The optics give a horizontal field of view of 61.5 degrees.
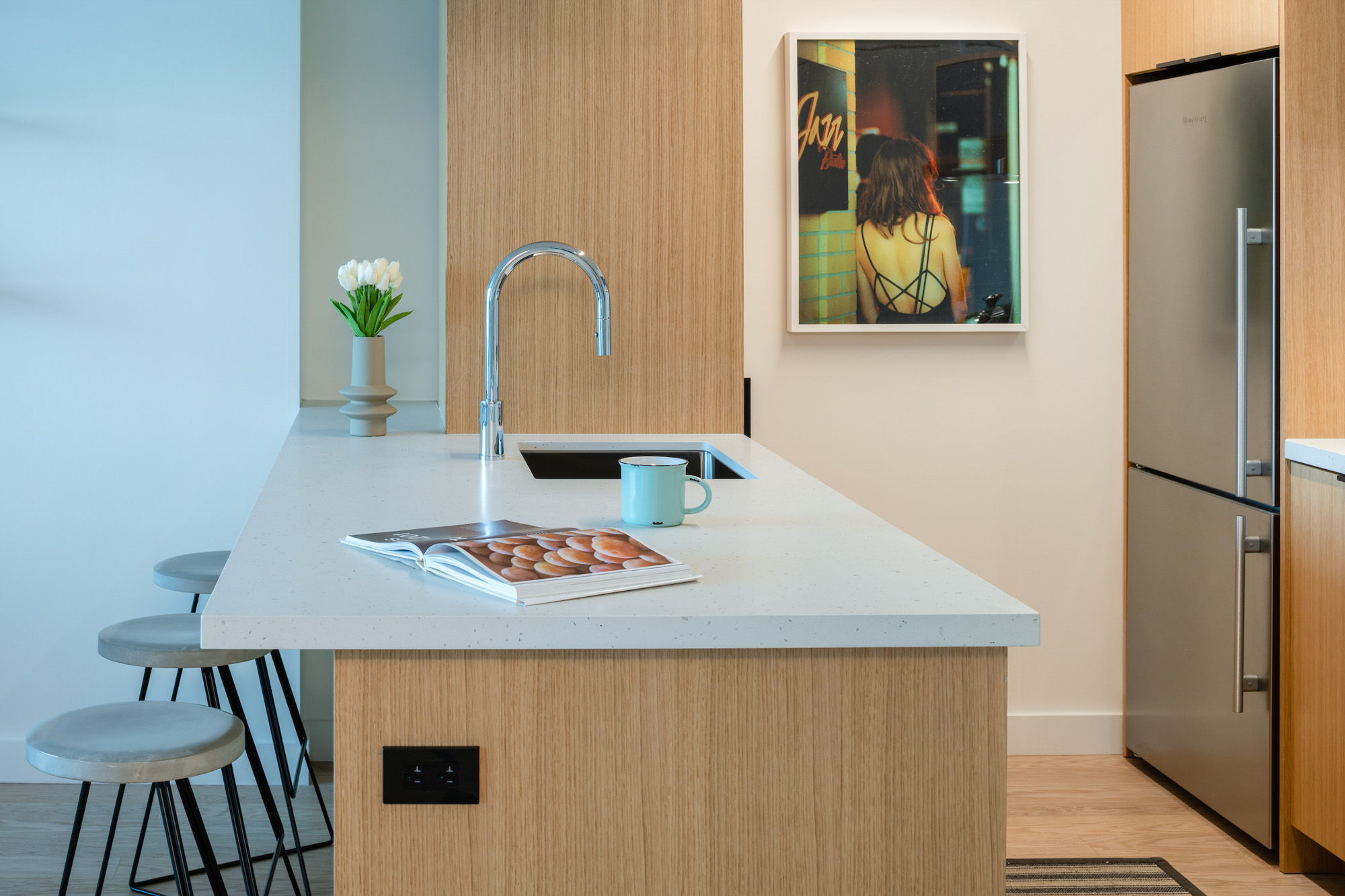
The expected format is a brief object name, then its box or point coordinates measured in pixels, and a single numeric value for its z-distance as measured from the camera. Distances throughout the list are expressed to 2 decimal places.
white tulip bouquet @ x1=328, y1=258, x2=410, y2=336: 2.43
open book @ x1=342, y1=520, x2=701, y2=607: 1.10
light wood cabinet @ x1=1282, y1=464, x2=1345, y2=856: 2.31
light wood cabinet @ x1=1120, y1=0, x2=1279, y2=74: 2.53
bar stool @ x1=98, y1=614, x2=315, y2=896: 1.99
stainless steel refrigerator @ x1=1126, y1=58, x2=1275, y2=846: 2.54
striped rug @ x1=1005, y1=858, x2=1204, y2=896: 2.42
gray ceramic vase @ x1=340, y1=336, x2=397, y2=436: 2.38
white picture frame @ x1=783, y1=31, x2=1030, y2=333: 3.00
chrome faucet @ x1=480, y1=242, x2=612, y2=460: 2.25
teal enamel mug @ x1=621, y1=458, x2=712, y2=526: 1.48
